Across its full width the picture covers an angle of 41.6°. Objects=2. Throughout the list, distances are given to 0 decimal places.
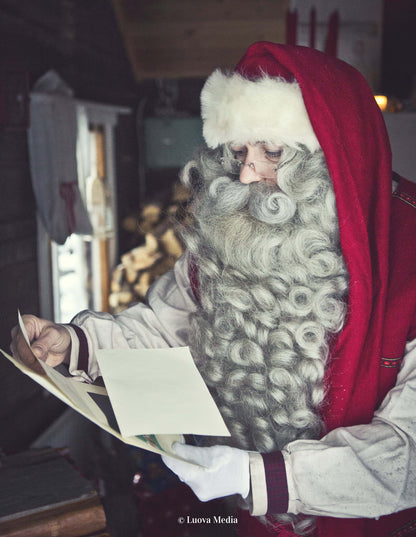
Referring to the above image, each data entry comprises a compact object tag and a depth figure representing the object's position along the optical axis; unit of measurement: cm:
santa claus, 118
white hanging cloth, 282
